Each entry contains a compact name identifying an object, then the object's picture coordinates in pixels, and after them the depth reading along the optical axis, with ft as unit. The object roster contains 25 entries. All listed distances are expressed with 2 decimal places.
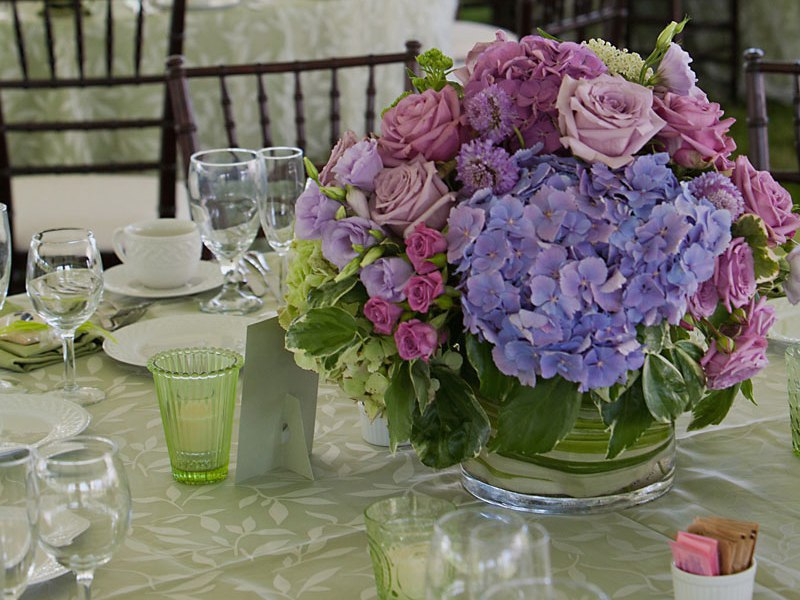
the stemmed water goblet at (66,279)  5.45
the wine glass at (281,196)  6.18
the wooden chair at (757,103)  7.20
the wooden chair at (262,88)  7.33
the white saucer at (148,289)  6.34
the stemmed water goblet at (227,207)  6.20
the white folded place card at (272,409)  5.03
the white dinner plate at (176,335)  5.85
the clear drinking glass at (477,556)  4.04
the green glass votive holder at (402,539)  4.38
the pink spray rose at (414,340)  4.60
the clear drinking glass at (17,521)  4.22
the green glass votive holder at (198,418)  5.01
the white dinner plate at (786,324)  5.81
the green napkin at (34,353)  5.75
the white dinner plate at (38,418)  5.25
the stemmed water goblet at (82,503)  4.28
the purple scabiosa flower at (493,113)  4.71
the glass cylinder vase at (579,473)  4.77
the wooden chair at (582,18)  10.85
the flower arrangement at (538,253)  4.56
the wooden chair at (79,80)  9.07
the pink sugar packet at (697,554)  4.36
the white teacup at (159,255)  6.33
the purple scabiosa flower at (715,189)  4.73
